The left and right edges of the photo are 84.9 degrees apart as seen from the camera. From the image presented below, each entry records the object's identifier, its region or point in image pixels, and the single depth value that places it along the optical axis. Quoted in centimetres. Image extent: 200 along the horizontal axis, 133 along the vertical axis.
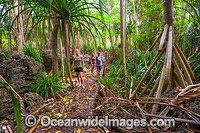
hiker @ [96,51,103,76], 484
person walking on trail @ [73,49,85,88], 341
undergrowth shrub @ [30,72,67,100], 265
